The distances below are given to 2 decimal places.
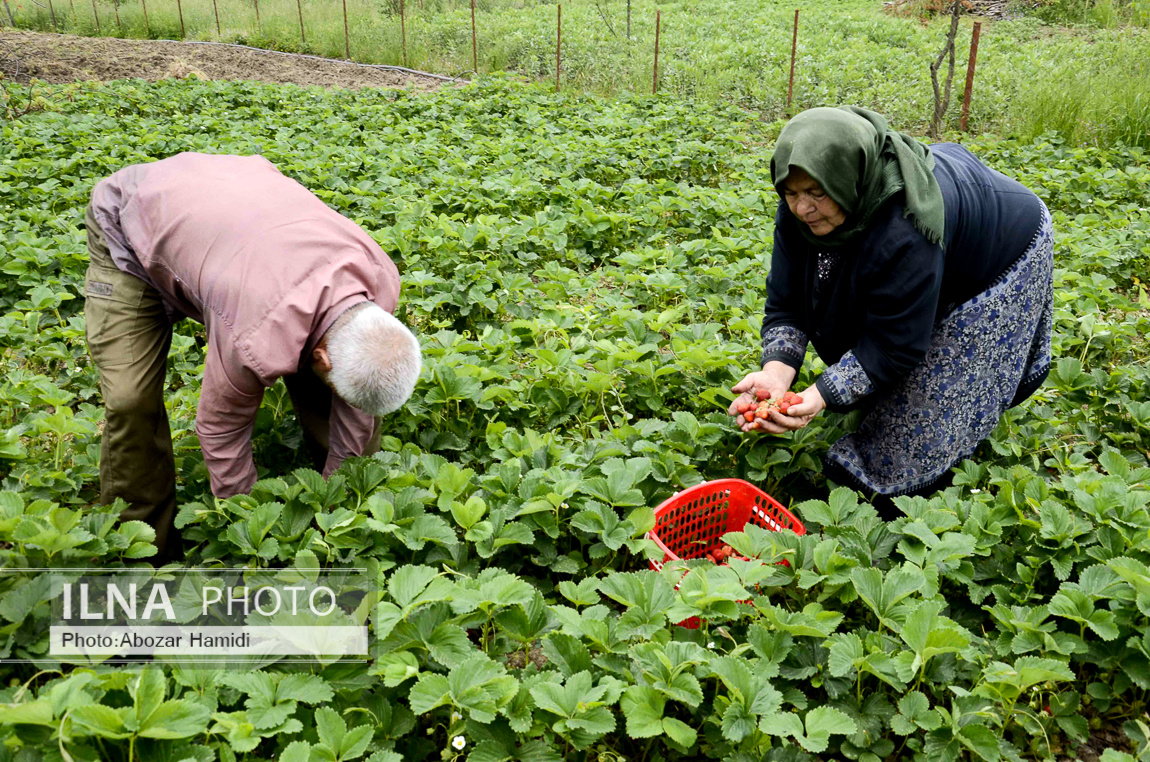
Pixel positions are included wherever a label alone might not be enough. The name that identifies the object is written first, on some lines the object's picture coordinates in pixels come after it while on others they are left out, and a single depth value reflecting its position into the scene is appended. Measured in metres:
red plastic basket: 2.60
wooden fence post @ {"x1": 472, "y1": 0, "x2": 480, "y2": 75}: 12.34
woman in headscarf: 2.25
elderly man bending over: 2.07
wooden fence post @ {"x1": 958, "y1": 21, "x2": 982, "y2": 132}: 8.14
